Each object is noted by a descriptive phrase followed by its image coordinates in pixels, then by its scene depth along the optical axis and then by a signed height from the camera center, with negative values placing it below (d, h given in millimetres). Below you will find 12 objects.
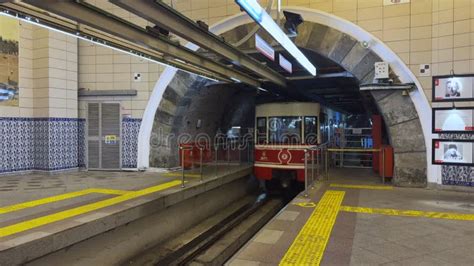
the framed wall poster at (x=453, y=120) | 7152 +341
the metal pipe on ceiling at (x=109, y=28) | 4035 +1541
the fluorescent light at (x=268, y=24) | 4016 +1550
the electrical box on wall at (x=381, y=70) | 7848 +1486
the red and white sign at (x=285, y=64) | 8131 +1731
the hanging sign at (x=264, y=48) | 5844 +1549
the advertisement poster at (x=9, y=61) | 8344 +1869
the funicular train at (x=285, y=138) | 9484 -20
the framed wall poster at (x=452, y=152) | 7188 -322
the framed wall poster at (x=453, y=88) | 7145 +999
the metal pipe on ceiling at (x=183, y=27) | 4133 +1618
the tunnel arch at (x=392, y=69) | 7762 +1536
